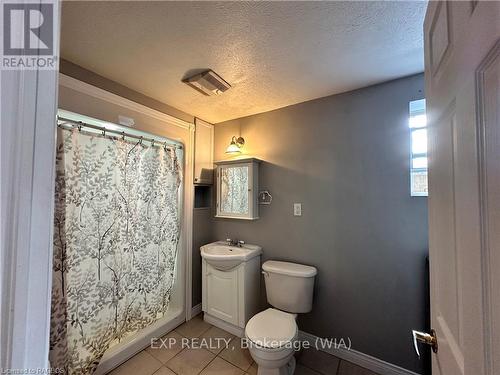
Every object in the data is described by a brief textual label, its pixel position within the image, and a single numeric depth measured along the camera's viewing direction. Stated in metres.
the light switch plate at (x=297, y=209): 1.95
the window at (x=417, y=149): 1.50
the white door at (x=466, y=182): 0.38
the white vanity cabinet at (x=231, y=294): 1.94
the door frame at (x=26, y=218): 0.36
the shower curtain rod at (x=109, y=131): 1.37
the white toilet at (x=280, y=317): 1.36
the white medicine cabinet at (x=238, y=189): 2.15
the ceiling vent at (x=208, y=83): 1.52
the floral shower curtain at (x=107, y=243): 1.31
